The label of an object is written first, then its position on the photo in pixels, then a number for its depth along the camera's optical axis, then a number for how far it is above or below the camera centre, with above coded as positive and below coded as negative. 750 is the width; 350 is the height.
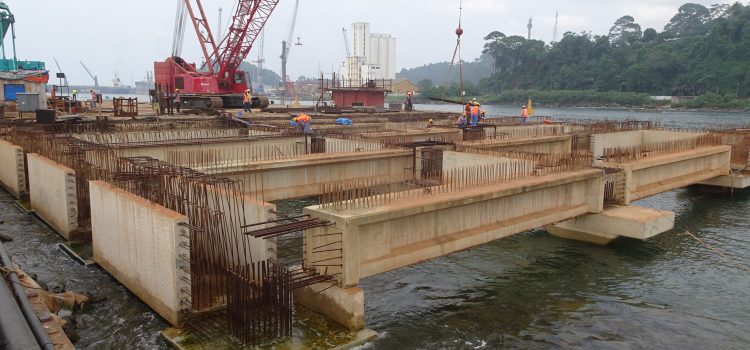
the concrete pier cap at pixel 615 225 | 17.64 -3.86
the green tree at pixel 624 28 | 191.00 +24.91
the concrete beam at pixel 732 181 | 27.61 -3.72
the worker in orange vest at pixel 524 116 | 35.73 -0.89
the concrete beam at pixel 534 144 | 24.05 -1.94
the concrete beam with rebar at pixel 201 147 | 20.06 -1.80
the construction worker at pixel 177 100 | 41.16 -0.09
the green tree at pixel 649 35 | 151.50 +17.76
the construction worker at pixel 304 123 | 25.38 -1.02
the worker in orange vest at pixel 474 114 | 29.30 -0.65
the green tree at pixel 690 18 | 191.12 +28.66
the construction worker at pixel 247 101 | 40.38 -0.11
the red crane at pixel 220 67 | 47.94 +2.82
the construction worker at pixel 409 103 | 56.00 -0.22
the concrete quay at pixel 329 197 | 11.41 -2.55
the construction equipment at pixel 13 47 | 49.86 +4.46
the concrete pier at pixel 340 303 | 11.16 -4.02
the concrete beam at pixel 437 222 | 11.48 -2.84
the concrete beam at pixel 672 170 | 20.59 -2.72
